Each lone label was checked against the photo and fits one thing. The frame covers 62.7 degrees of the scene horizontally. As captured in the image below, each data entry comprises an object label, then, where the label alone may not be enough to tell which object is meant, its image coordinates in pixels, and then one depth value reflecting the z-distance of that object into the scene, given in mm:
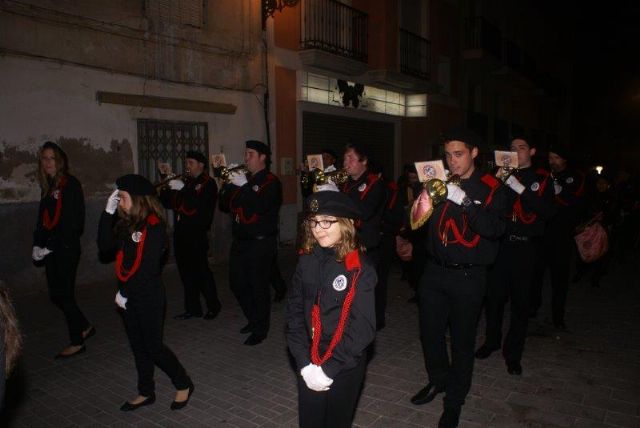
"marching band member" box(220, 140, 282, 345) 5895
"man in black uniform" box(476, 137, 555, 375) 5031
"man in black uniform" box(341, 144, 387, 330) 5781
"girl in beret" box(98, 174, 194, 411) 4164
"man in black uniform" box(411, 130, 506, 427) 3977
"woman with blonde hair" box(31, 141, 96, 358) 5355
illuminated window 13875
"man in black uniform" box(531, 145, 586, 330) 6453
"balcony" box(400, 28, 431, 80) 17195
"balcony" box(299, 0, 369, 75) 13328
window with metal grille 9914
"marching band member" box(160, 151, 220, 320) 6793
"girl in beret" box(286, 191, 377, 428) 2904
